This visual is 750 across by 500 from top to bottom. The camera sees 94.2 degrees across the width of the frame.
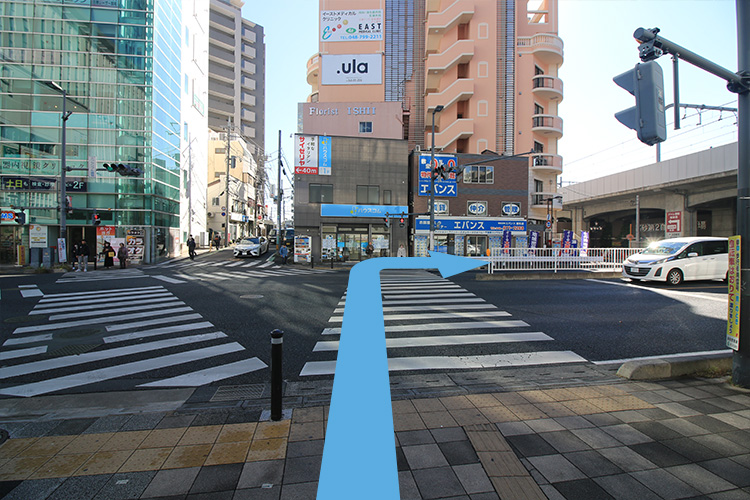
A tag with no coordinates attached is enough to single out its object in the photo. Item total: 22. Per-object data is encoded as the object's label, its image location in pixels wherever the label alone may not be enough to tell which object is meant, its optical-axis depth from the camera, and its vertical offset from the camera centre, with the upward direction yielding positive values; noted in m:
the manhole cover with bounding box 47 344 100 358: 6.46 -2.02
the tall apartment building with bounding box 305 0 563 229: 36.19 +18.37
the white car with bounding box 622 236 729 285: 14.46 -0.48
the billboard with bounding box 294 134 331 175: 27.42 +7.32
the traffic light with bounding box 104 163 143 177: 20.69 +4.63
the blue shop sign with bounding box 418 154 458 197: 29.08 +5.59
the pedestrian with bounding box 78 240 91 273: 20.73 -0.52
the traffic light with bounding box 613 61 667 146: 4.01 +1.72
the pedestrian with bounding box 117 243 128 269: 22.22 -0.65
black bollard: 3.89 -1.49
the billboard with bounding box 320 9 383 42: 37.28 +23.79
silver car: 30.67 -0.17
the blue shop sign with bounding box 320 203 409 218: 27.38 +2.91
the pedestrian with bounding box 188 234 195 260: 27.72 -0.20
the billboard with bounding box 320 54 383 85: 36.53 +18.70
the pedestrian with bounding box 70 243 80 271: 21.02 -0.72
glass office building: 24.52 +9.49
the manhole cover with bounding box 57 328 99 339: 7.50 -1.97
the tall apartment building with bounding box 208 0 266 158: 58.28 +30.92
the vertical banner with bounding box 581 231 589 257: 22.47 +0.60
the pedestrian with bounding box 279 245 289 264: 27.09 -0.52
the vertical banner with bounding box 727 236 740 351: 4.84 -0.62
